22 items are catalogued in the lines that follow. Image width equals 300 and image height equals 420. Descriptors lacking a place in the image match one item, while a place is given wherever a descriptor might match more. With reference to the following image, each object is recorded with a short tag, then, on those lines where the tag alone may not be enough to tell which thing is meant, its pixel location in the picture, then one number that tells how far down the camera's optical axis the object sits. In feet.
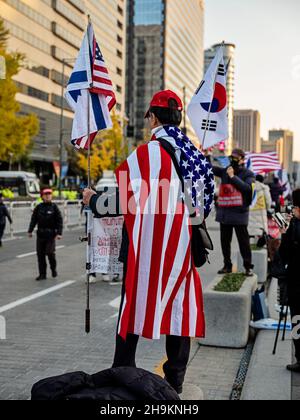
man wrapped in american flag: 12.22
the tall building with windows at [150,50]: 456.45
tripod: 18.61
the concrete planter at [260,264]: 34.63
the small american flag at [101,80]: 17.26
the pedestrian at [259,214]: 41.39
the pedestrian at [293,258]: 17.06
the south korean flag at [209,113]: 19.97
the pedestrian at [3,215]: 56.85
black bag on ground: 9.41
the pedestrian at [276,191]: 73.87
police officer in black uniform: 37.33
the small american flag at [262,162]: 61.05
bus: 150.62
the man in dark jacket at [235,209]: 26.94
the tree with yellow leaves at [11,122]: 119.55
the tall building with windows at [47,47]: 215.10
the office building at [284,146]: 506.15
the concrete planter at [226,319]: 20.81
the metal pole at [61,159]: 135.46
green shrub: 21.81
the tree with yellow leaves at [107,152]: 199.62
